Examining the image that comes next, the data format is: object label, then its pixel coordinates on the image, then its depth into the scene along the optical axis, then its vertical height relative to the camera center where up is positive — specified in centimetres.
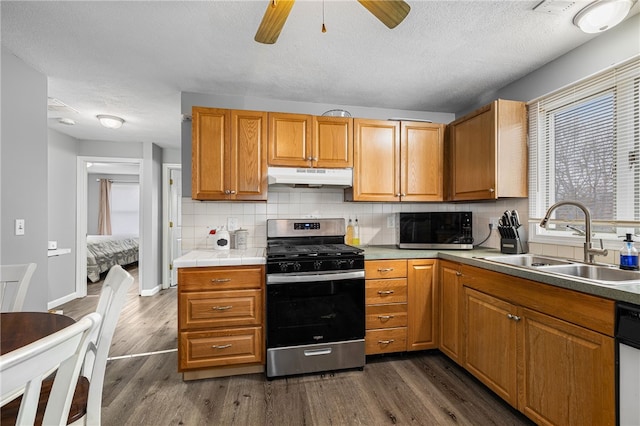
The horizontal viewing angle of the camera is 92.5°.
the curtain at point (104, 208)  755 +13
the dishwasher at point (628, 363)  118 -59
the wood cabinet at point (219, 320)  218 -77
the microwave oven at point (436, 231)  265 -16
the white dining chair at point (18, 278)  153 -33
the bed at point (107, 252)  535 -76
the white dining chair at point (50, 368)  54 -30
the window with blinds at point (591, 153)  180 +40
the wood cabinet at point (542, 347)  131 -70
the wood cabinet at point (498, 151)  238 +49
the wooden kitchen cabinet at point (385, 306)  246 -75
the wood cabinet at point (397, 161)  278 +48
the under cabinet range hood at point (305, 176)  253 +31
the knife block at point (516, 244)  235 -25
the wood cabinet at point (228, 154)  250 +49
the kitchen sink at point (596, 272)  161 -34
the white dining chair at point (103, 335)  98 -41
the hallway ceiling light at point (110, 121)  342 +104
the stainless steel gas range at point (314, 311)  224 -74
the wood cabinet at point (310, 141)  262 +63
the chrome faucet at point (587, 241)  178 -17
